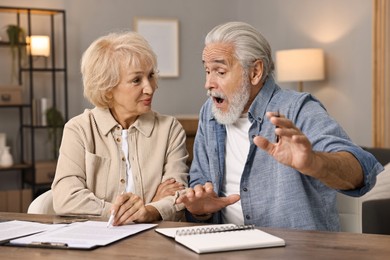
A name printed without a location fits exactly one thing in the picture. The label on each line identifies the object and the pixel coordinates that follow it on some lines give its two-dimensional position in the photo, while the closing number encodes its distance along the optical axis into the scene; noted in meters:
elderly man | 2.20
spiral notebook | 1.68
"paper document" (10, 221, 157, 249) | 1.77
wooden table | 1.62
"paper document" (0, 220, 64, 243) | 1.90
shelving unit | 6.29
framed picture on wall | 7.14
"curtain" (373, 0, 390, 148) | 5.35
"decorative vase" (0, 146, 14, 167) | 6.13
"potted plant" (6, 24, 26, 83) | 6.18
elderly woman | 2.48
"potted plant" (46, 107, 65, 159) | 6.28
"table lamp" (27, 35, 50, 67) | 6.24
